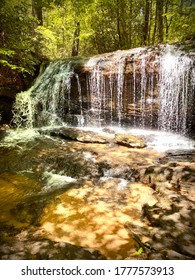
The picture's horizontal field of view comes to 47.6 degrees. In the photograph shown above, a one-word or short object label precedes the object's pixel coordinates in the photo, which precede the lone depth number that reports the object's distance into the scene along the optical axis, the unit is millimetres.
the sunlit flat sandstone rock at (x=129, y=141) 6742
